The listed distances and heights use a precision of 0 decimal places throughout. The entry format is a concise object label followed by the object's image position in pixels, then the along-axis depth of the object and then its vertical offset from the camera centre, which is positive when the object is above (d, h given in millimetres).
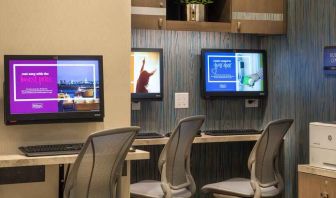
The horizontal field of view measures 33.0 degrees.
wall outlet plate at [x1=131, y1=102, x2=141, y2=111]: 4891 -92
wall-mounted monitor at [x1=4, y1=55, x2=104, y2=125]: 3432 +42
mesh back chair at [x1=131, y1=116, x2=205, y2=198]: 4043 -523
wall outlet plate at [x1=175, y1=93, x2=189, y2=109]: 5070 -43
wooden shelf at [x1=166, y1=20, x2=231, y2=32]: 4711 +584
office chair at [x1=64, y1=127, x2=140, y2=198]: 3031 -382
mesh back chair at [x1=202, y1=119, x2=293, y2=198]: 4215 -579
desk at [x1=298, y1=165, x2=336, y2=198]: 3994 -633
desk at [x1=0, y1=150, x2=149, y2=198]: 3156 -362
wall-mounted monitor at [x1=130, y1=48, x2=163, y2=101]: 4780 +183
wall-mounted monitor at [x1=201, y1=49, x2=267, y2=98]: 5043 +201
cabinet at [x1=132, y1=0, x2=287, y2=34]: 4617 +676
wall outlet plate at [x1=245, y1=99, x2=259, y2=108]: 5344 -75
